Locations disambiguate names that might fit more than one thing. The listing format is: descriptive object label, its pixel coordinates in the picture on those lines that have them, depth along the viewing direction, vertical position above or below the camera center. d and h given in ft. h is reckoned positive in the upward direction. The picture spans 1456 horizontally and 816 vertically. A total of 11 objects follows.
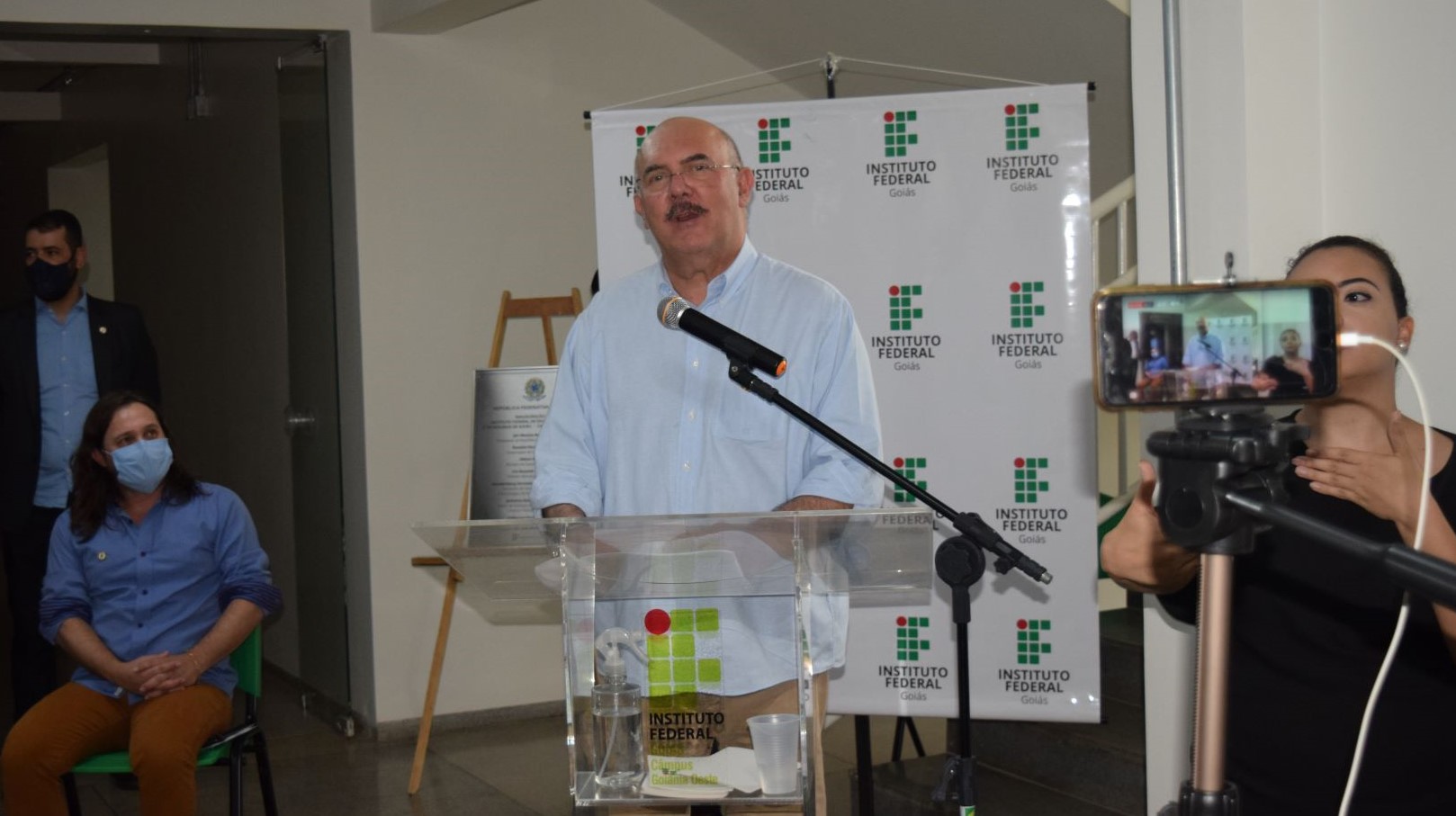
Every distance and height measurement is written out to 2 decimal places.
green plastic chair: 11.19 -2.94
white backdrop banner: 11.89 +0.46
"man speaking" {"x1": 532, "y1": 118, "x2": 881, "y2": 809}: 9.15 +0.00
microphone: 6.88 +0.17
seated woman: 11.19 -1.81
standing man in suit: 15.90 +0.10
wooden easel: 16.34 +0.35
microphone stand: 6.70 -0.93
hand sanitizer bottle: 6.33 -1.63
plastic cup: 6.27 -1.70
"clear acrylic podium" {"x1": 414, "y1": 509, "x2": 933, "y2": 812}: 6.22 -1.02
